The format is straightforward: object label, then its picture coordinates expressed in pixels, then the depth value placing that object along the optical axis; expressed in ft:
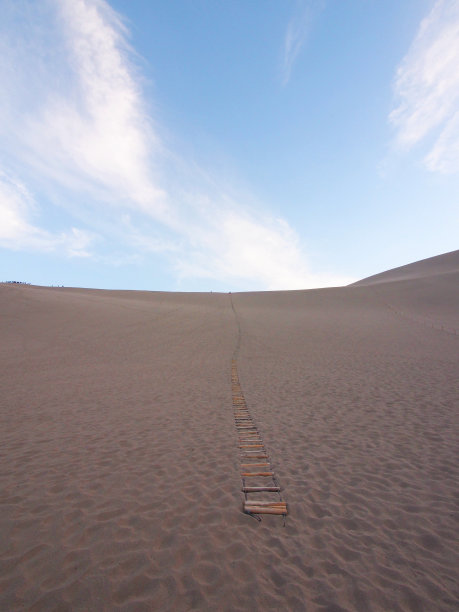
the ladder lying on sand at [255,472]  15.94
